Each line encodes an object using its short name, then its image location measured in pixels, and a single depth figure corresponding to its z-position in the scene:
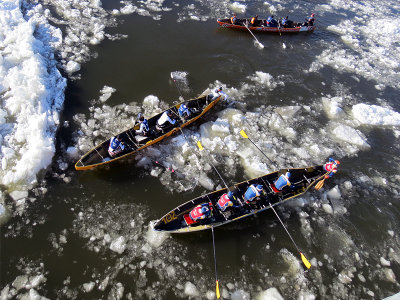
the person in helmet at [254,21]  18.15
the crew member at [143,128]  10.73
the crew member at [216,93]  12.97
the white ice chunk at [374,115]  13.85
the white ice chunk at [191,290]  7.85
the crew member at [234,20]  17.86
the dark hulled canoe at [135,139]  10.00
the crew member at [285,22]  18.78
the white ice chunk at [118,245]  8.37
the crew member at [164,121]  11.21
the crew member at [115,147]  10.12
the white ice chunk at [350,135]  12.67
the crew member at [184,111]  11.84
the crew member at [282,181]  9.91
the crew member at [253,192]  9.34
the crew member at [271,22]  18.48
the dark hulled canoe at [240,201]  8.74
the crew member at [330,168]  10.48
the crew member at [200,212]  8.72
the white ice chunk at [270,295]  7.94
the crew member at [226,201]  8.98
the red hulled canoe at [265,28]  18.03
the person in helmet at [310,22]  19.09
